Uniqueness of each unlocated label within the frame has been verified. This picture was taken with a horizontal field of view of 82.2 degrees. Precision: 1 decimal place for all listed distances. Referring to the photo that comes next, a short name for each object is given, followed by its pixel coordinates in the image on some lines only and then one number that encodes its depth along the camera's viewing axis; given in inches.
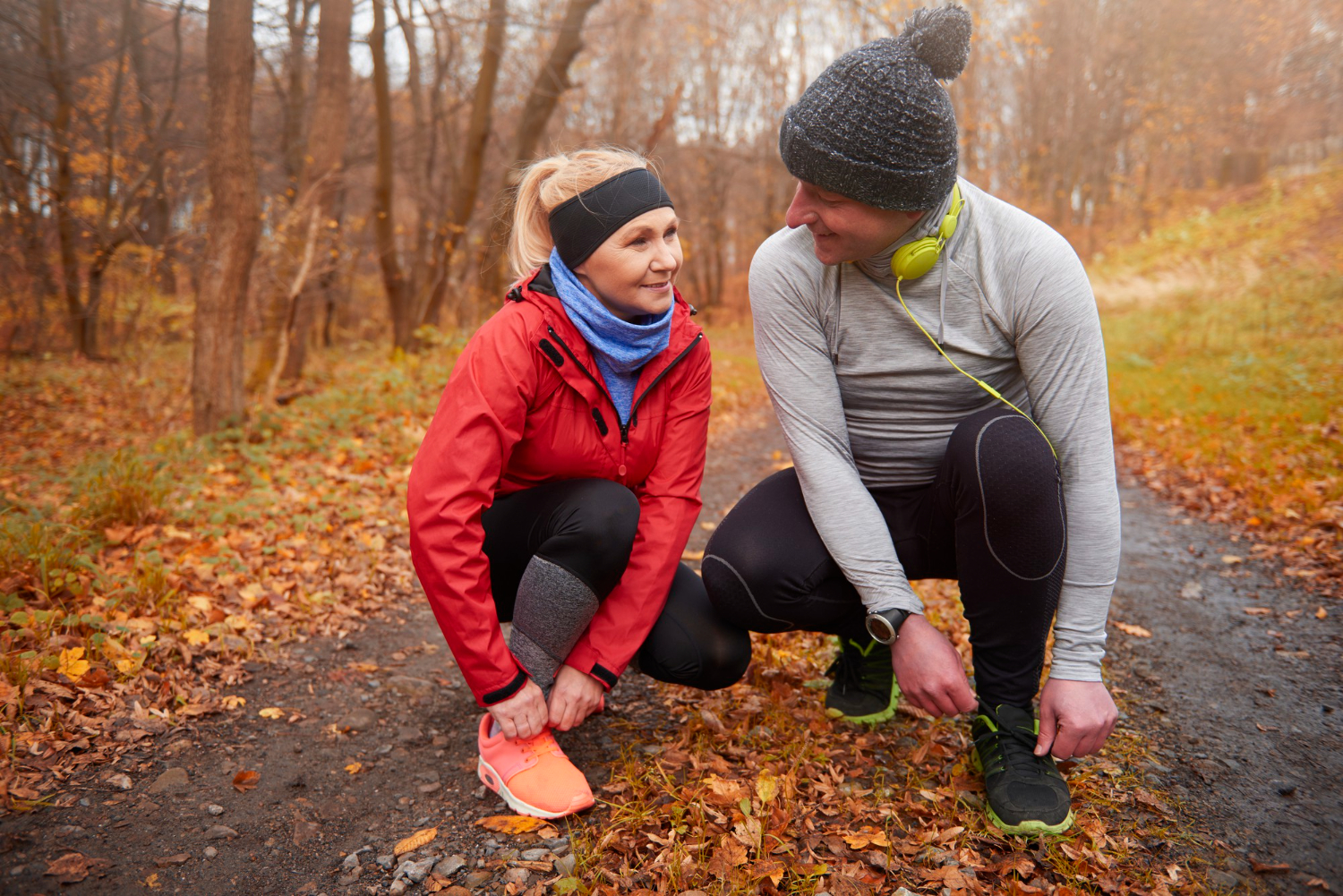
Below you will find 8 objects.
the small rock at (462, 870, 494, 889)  67.3
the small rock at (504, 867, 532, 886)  67.2
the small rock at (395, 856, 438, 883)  67.8
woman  72.5
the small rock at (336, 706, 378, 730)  94.3
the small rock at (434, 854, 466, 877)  68.6
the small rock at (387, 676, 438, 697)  103.6
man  68.3
